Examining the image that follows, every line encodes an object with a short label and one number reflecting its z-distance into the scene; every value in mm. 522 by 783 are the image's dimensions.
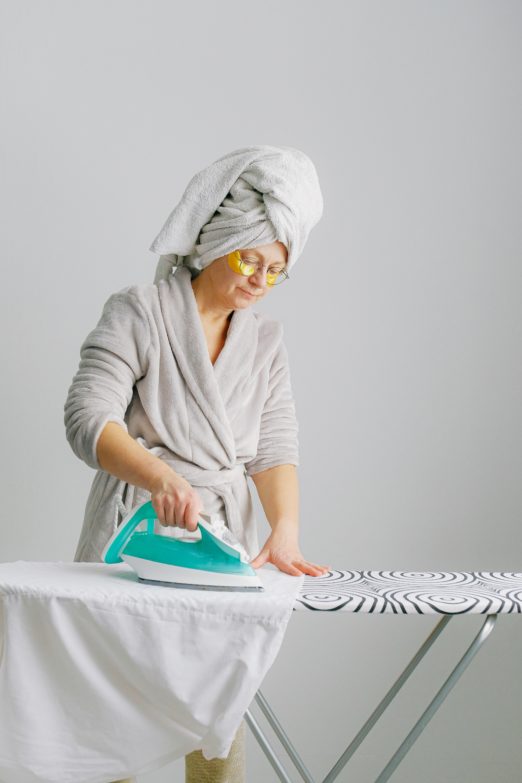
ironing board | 1438
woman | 1760
